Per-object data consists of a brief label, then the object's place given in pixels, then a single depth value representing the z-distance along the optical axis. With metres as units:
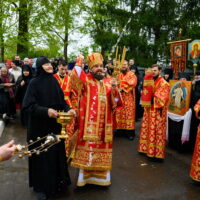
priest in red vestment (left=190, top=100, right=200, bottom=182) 4.07
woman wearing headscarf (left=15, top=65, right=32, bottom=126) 7.82
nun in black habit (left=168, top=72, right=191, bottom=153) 5.90
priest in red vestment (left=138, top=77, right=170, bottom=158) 5.14
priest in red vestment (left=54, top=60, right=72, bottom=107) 5.37
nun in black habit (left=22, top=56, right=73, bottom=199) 3.48
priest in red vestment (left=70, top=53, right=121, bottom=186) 3.81
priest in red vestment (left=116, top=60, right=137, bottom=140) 6.96
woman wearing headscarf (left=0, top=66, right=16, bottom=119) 8.03
